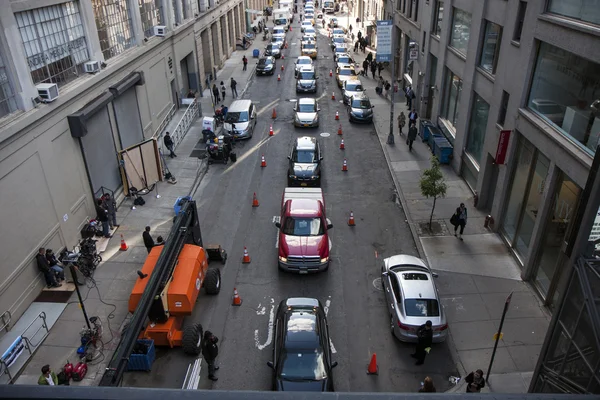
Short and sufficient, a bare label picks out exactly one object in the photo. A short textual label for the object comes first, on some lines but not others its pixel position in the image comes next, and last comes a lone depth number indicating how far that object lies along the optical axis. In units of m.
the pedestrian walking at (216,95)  34.47
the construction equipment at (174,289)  11.88
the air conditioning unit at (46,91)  15.22
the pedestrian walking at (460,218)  17.50
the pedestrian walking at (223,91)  35.75
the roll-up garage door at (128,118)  22.03
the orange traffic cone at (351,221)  19.44
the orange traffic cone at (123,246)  17.61
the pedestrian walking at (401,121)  28.36
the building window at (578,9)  12.05
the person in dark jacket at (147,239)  16.44
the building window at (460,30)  22.91
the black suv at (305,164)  21.95
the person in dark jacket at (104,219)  18.27
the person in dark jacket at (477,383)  10.77
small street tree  18.12
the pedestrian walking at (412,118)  27.44
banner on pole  28.45
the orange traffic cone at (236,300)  14.94
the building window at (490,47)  18.77
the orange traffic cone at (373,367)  12.36
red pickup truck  15.85
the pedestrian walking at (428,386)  10.38
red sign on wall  17.06
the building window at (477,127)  20.61
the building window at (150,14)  25.72
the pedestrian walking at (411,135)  26.09
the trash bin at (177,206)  18.68
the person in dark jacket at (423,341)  12.15
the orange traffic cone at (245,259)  17.05
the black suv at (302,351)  10.82
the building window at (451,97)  24.56
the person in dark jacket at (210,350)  11.70
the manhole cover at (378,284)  15.75
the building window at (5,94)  13.76
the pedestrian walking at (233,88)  36.50
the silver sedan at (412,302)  12.91
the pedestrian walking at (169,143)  24.98
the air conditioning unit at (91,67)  18.56
